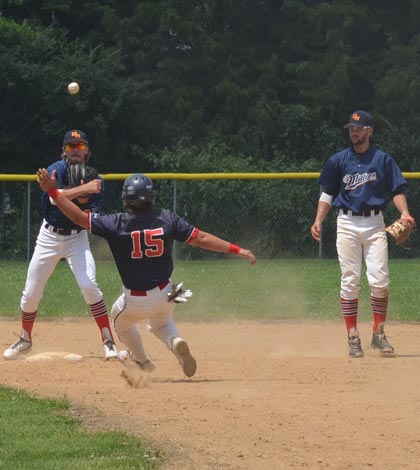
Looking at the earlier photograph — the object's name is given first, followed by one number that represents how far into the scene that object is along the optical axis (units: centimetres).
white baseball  3001
